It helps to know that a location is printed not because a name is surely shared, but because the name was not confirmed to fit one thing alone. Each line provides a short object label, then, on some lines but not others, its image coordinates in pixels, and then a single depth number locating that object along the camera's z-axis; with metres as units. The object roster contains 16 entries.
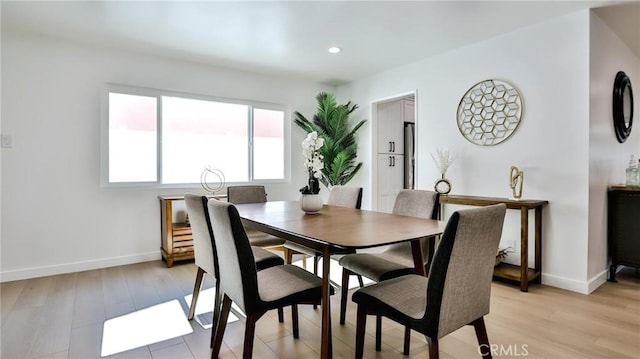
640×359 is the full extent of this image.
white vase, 2.28
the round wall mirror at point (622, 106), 3.23
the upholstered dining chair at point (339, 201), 2.66
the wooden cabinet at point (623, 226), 3.09
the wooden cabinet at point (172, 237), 3.60
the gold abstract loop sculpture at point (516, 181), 3.05
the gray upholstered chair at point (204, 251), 1.84
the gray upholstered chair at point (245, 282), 1.47
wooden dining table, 1.47
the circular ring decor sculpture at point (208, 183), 4.22
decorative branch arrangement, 3.70
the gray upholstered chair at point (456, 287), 1.24
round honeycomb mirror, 3.23
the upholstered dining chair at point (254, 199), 2.74
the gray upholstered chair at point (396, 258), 1.95
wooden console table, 2.88
